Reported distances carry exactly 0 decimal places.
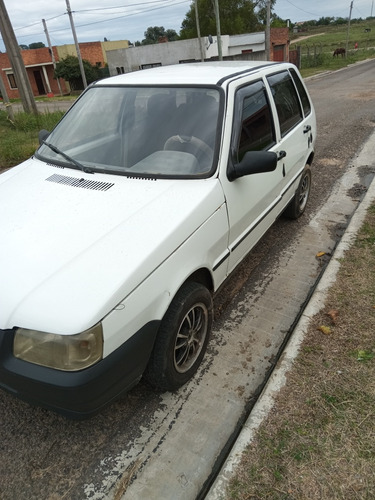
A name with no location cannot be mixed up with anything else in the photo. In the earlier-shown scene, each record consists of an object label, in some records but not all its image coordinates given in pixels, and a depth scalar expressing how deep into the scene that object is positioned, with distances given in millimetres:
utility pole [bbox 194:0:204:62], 32506
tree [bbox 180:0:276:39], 53844
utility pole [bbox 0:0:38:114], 10383
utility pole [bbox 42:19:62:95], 39903
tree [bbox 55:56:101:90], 36875
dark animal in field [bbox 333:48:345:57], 37156
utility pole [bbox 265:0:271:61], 22195
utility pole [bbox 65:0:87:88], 26233
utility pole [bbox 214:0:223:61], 22355
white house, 35500
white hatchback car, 1684
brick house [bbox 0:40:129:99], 41469
